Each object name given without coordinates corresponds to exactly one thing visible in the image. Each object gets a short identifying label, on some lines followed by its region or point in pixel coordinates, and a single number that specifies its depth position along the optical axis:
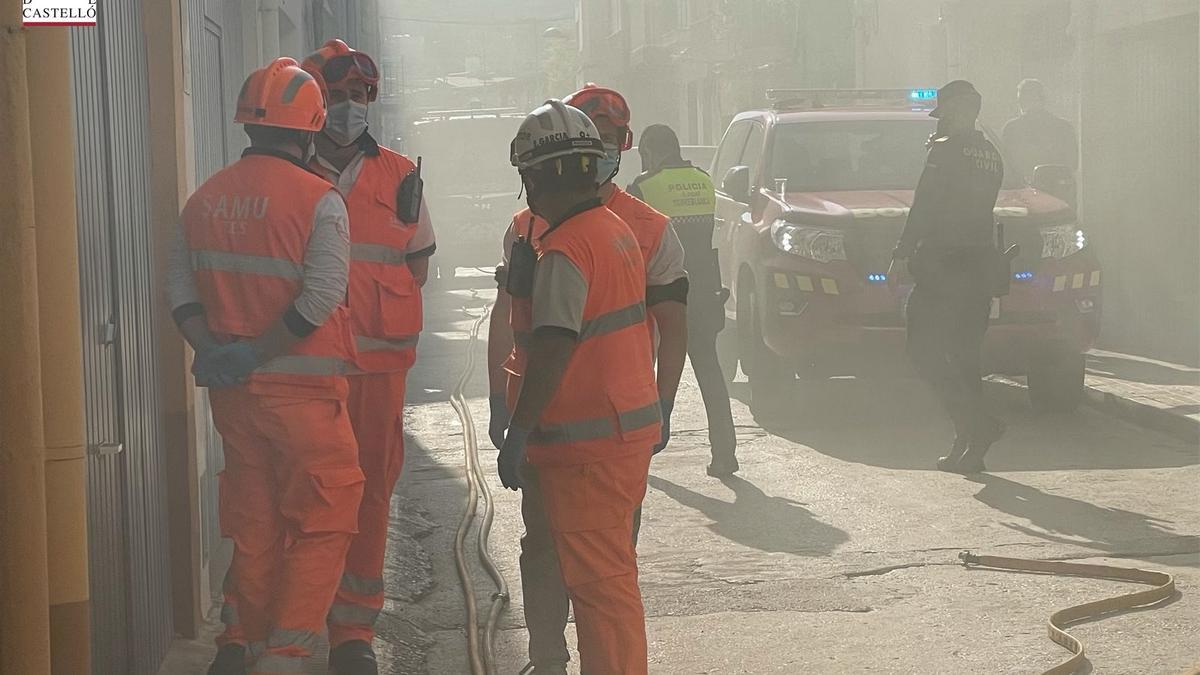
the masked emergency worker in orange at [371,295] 5.73
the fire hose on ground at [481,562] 5.89
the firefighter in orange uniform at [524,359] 5.04
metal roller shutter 4.87
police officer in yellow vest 8.73
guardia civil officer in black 8.98
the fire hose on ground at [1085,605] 5.73
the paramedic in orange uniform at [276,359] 5.04
